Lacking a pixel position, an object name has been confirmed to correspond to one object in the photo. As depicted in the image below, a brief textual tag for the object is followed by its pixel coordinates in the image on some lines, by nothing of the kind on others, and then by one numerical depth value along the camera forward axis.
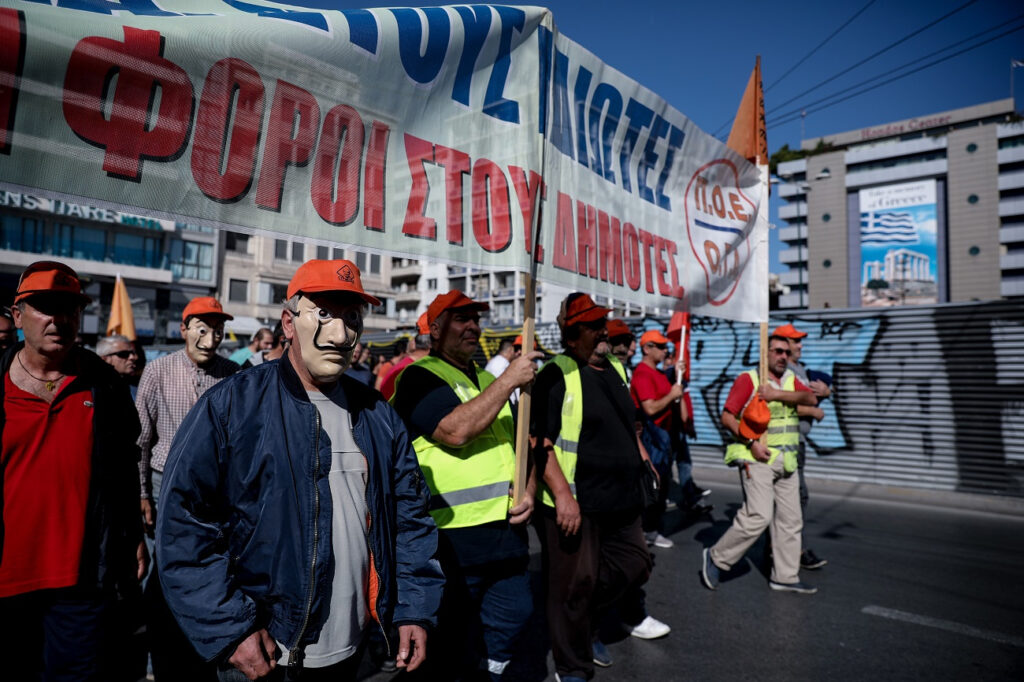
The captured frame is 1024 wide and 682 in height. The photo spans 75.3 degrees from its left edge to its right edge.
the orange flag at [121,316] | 9.29
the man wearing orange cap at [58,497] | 2.40
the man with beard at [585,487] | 3.38
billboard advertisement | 72.25
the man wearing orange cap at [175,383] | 3.93
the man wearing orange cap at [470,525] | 2.81
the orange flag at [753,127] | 4.80
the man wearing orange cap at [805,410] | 5.60
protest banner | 1.77
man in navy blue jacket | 1.78
